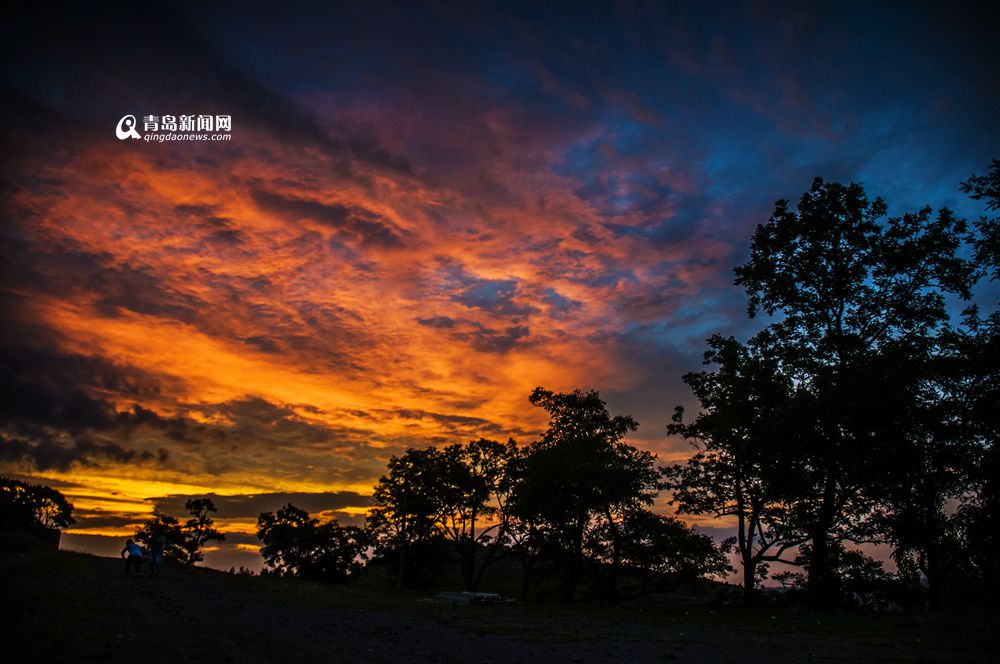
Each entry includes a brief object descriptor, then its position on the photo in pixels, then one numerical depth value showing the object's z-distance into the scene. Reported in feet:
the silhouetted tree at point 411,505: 196.24
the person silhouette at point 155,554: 109.60
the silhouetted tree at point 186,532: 341.21
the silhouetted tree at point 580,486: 135.85
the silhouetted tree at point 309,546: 242.78
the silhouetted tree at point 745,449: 79.56
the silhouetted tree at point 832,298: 77.30
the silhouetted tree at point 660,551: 122.62
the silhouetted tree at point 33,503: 330.54
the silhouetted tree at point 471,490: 190.39
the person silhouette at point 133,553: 108.99
